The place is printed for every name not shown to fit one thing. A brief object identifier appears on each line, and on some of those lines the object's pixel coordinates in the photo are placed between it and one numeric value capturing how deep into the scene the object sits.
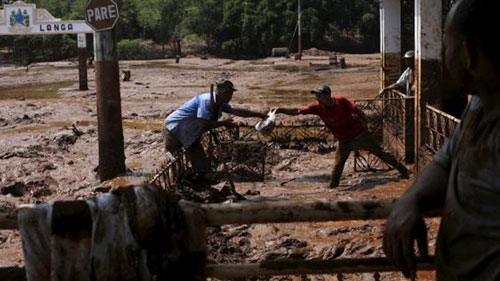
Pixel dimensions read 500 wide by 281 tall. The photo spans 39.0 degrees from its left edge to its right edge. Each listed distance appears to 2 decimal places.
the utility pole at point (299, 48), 47.13
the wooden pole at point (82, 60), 27.03
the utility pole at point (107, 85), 10.83
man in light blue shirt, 9.21
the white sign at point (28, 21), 25.97
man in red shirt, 9.84
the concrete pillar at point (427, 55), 10.33
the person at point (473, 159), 1.85
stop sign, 10.77
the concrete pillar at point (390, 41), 14.72
